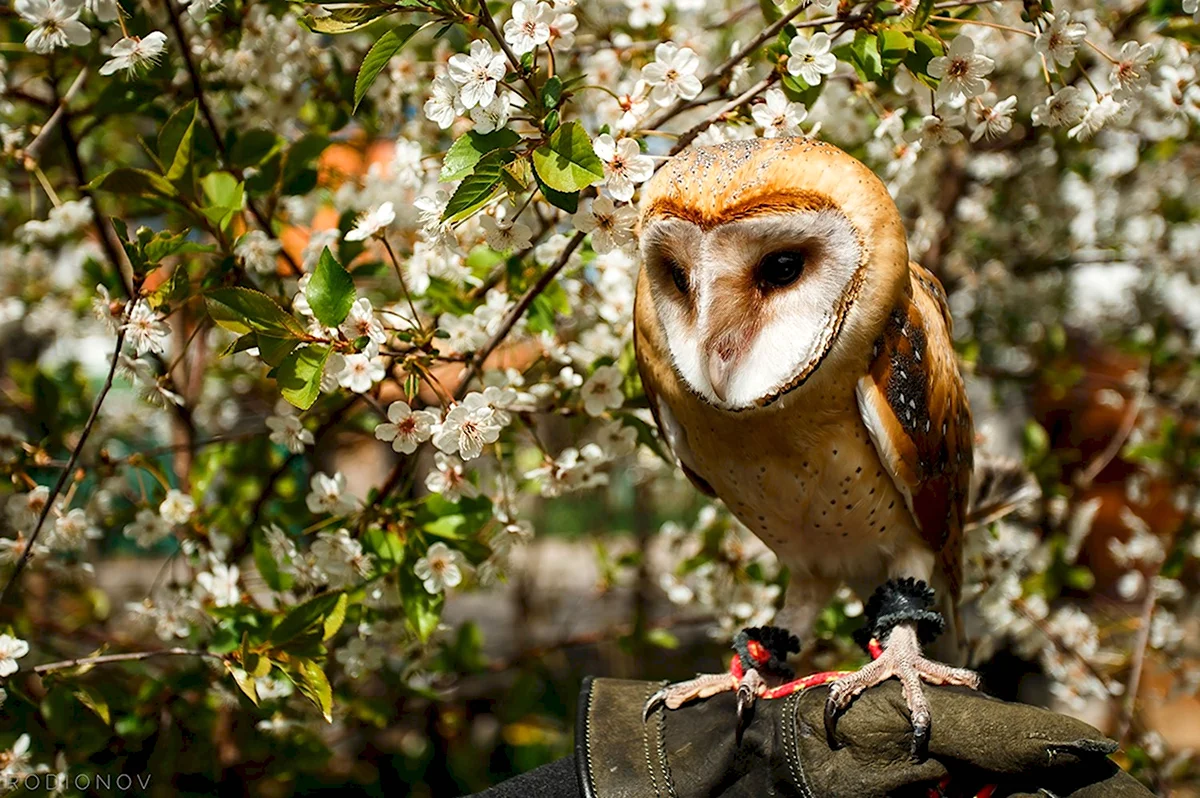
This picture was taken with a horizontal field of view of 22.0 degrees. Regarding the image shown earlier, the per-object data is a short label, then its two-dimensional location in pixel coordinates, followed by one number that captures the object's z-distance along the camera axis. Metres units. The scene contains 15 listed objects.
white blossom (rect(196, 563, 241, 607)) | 1.10
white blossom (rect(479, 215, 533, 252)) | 1.02
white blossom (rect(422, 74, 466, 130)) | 0.99
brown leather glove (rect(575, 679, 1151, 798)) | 0.97
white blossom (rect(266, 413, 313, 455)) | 1.06
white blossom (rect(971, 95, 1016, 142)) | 1.02
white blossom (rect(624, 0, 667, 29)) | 1.15
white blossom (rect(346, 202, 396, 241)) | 1.04
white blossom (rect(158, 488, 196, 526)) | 1.12
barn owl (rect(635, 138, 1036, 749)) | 0.97
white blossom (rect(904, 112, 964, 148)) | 1.03
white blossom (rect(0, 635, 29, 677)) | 1.03
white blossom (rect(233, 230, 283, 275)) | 1.09
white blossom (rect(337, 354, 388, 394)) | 1.01
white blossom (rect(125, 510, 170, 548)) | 1.14
